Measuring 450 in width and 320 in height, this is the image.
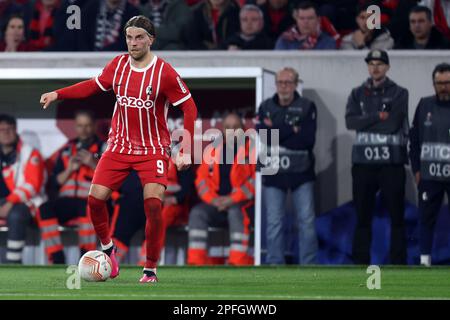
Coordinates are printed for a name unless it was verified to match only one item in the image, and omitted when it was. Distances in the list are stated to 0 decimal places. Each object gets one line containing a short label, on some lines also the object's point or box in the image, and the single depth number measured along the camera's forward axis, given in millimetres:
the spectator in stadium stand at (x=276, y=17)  16344
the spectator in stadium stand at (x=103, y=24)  16500
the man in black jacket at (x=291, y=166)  14562
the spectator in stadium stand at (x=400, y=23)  15734
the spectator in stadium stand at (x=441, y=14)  15586
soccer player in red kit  10359
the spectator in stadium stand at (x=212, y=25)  16469
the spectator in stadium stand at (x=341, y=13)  16344
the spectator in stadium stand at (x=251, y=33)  16016
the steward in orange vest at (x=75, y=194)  15703
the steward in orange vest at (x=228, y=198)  15078
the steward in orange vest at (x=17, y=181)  15703
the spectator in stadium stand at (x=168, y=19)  16469
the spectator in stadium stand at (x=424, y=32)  15273
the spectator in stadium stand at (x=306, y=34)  15586
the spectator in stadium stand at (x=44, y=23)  16797
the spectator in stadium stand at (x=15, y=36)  16672
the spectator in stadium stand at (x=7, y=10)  17234
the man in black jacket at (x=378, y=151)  14156
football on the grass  10234
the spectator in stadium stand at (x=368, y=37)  15547
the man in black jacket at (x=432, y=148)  14031
